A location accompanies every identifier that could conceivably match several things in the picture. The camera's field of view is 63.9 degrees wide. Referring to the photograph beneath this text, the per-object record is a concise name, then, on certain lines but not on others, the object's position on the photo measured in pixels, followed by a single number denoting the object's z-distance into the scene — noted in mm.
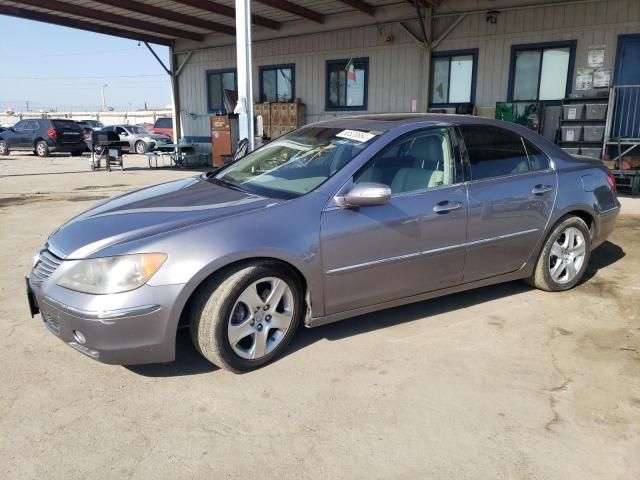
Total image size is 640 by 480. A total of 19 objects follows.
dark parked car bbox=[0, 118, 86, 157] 21094
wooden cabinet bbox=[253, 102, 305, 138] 14480
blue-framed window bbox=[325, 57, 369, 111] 13500
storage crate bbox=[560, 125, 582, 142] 10062
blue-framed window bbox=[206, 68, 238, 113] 16422
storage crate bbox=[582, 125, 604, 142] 9891
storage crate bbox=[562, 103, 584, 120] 9984
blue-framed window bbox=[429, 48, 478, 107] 11844
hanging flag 13516
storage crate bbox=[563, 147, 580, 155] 10211
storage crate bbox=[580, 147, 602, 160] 10000
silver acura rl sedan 2727
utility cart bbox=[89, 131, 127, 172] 15547
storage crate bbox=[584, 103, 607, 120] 9789
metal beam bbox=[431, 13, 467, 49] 11617
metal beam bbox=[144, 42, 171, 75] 16844
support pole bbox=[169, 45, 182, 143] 17625
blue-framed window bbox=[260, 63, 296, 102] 14953
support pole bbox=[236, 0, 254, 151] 7641
